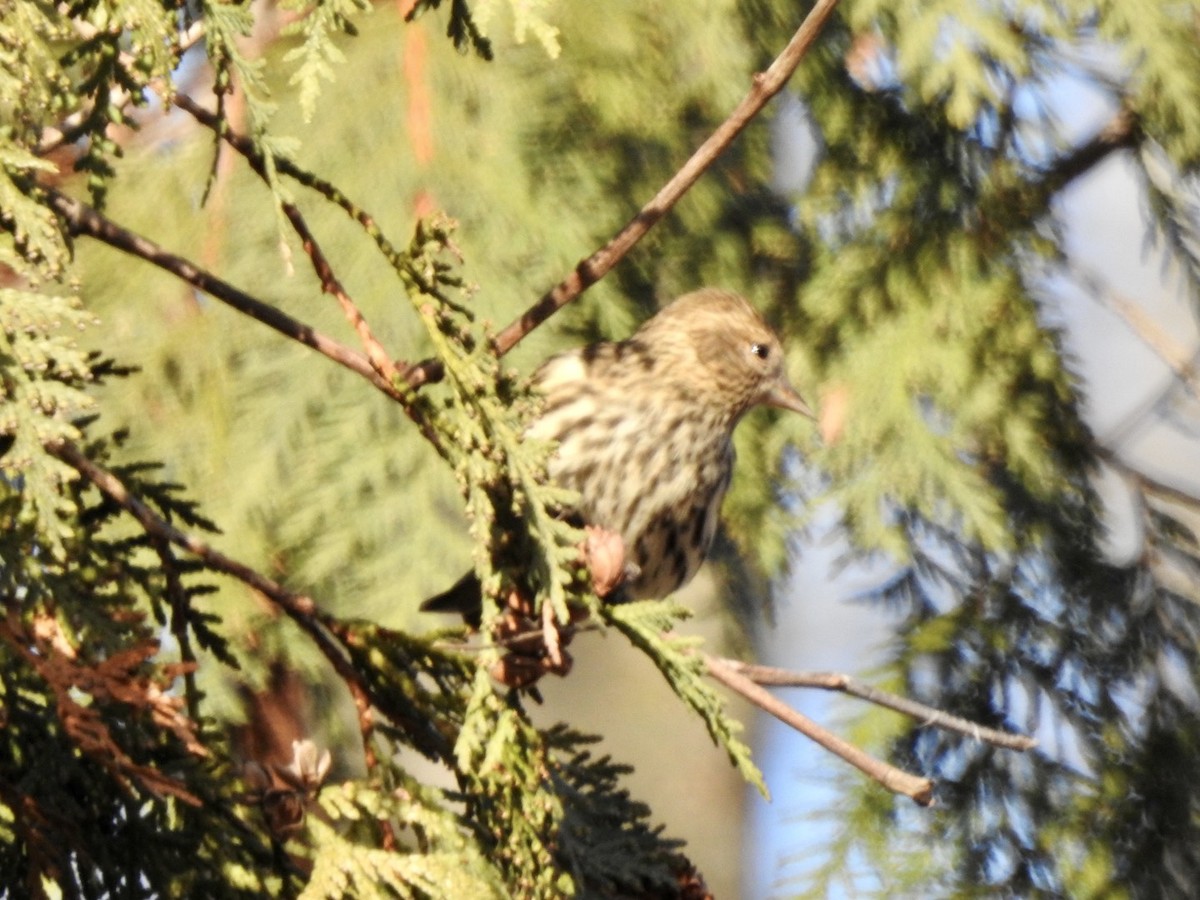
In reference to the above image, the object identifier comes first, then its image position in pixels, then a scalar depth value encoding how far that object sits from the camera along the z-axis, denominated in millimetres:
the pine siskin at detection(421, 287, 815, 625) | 4960
